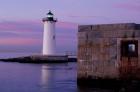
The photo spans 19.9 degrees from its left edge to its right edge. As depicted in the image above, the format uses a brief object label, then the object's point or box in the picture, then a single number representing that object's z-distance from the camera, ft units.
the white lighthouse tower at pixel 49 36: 159.74
